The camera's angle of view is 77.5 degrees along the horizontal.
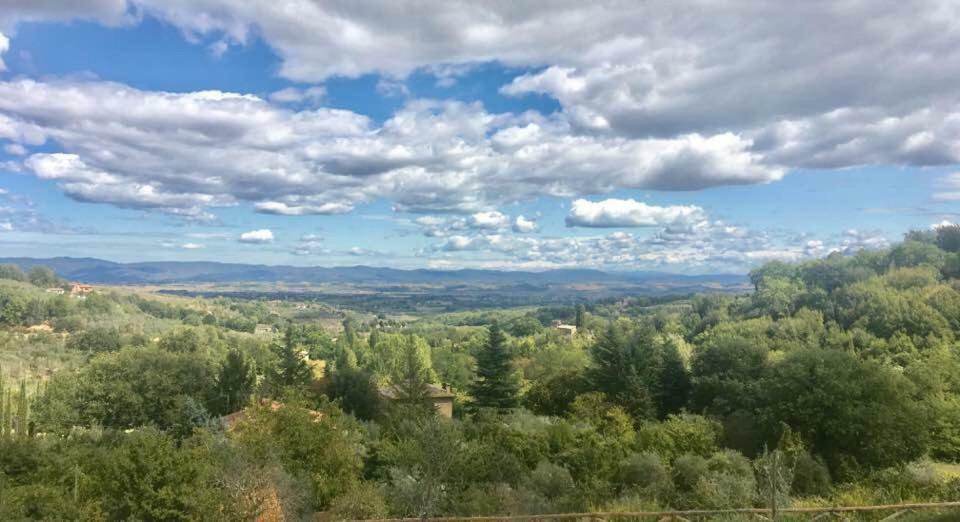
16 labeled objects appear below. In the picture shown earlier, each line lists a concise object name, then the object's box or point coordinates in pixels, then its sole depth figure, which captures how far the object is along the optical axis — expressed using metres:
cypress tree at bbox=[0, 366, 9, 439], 36.50
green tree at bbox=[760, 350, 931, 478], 25.69
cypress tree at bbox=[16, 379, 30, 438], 36.69
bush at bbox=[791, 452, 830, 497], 22.12
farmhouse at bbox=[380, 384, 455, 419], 45.77
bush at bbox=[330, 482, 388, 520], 15.86
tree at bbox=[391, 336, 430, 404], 44.15
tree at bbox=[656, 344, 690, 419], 41.81
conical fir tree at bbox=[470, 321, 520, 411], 43.53
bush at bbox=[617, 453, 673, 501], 19.43
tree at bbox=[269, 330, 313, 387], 53.09
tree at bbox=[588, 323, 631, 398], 41.59
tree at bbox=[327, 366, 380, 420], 45.44
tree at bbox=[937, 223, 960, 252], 112.69
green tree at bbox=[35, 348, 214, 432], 45.25
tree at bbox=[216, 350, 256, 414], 51.66
